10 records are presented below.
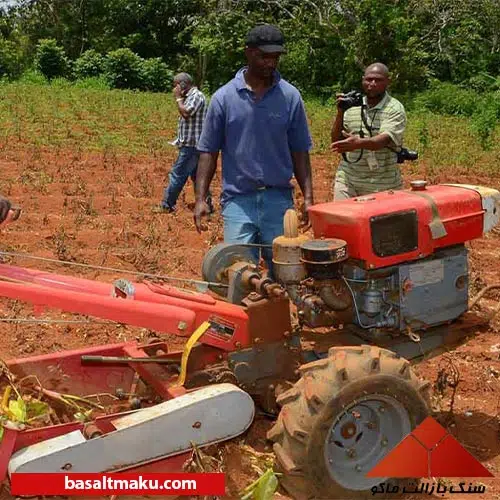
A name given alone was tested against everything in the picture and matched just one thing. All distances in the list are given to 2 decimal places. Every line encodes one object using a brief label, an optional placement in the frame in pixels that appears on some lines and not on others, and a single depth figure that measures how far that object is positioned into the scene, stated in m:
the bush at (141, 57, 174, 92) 29.77
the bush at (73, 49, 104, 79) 31.20
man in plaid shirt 8.59
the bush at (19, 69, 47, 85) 28.55
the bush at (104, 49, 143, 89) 29.83
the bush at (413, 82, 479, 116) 21.84
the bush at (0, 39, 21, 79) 30.39
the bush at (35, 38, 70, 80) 30.86
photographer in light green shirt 5.34
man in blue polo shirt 4.39
